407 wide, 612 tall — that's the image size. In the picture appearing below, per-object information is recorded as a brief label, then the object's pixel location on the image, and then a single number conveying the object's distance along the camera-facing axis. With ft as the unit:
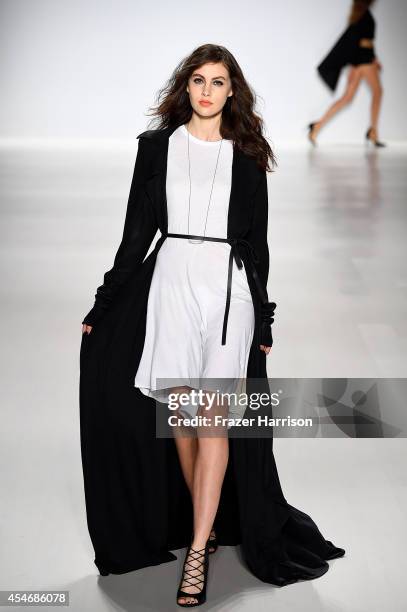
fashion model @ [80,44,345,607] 17.08
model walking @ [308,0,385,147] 92.79
